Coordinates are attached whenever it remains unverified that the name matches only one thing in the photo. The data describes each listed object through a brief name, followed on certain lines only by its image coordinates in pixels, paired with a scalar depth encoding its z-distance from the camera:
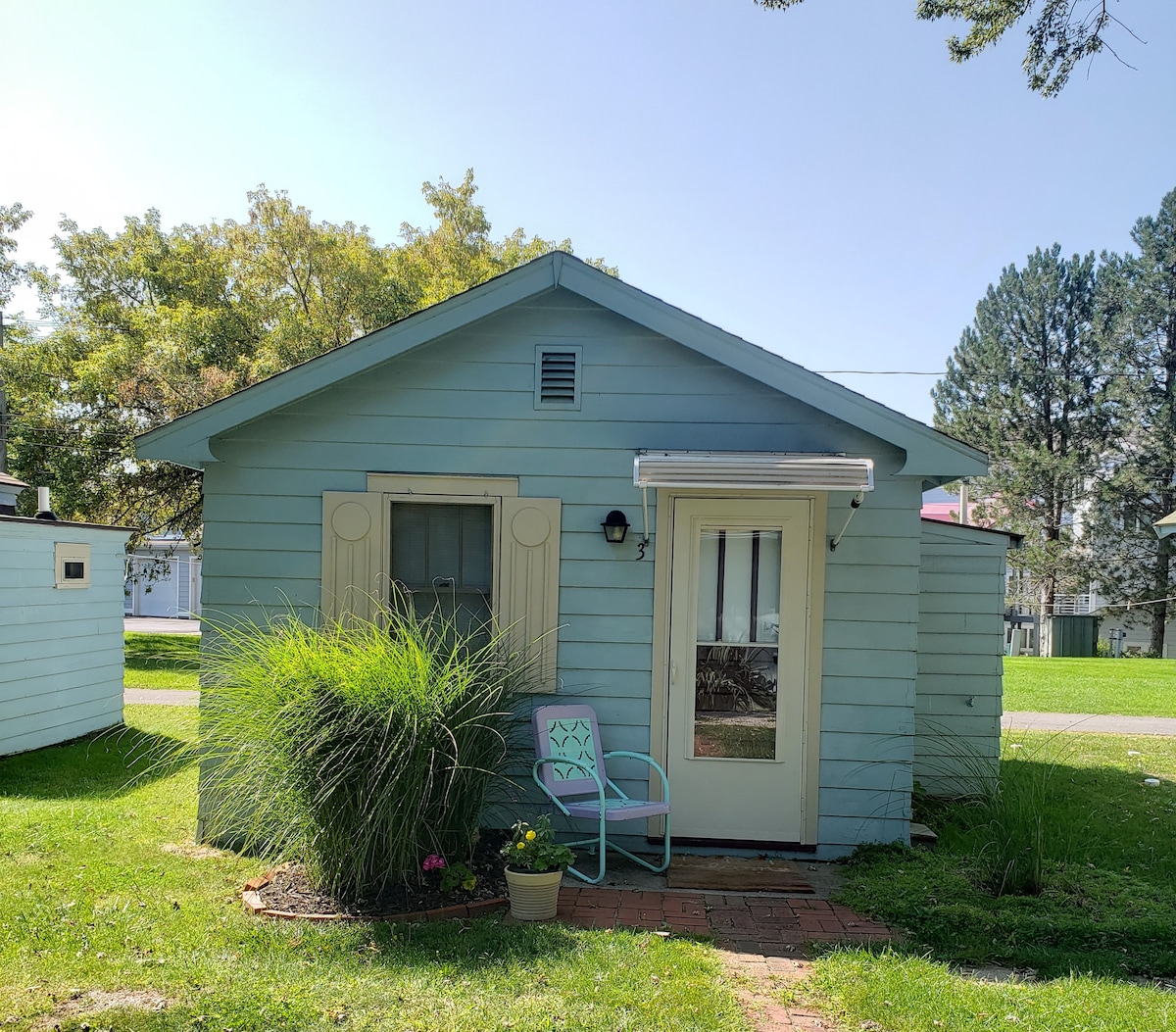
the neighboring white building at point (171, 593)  31.98
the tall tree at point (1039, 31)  5.61
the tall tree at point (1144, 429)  26.45
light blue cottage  5.40
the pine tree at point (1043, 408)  27.48
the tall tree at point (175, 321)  15.95
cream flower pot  4.18
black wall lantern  5.39
